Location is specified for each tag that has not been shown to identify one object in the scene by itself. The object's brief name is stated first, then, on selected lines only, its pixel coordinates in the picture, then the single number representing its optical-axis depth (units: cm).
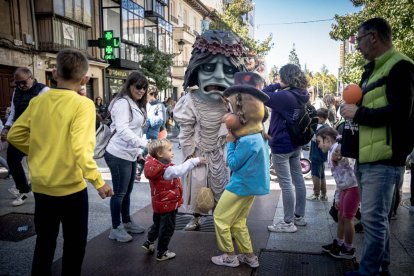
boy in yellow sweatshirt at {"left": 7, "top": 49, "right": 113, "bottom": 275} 243
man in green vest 247
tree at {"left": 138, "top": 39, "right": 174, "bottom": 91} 2131
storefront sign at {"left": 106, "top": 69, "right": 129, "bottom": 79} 2154
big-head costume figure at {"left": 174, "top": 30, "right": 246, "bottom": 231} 405
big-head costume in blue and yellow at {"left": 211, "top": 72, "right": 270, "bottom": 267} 301
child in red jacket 321
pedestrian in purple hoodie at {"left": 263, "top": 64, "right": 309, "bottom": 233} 410
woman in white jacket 375
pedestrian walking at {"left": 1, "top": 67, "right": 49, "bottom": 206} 482
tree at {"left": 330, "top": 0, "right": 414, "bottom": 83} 881
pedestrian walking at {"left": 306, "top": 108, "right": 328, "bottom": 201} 537
